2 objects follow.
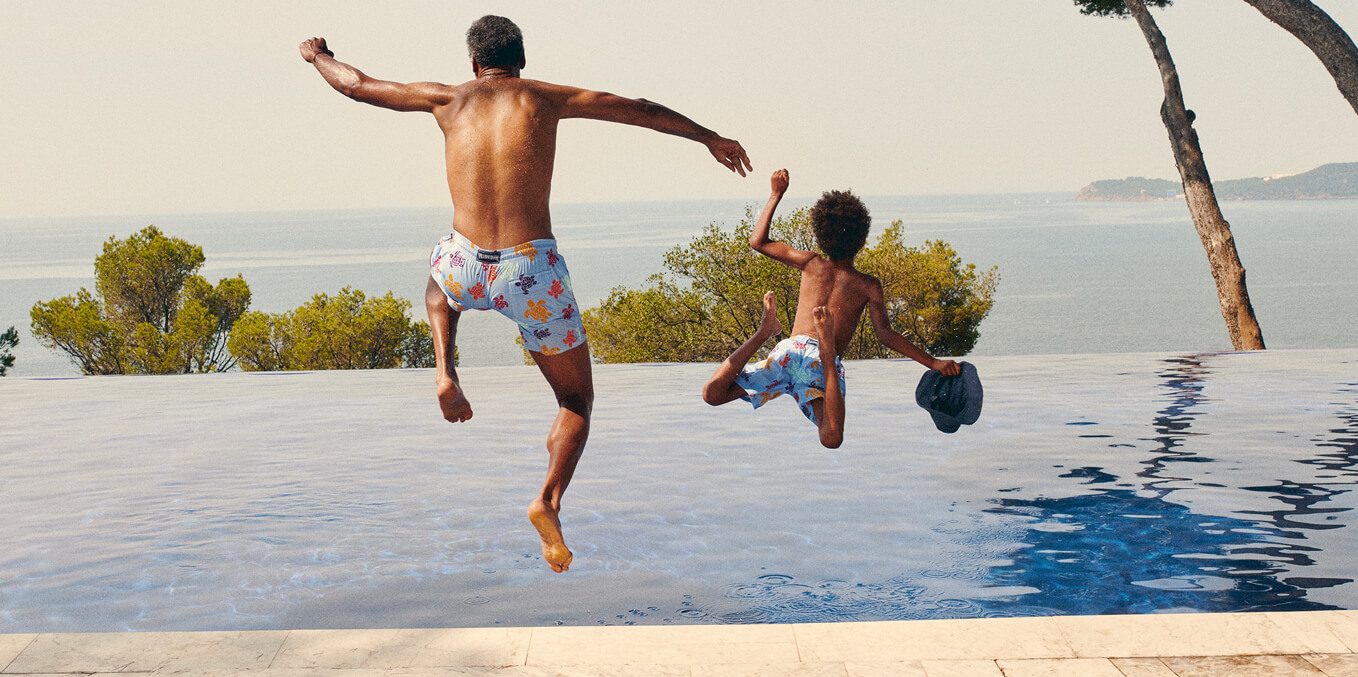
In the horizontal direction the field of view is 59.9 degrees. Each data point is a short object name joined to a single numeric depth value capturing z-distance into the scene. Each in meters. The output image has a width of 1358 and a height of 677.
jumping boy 6.27
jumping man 4.54
